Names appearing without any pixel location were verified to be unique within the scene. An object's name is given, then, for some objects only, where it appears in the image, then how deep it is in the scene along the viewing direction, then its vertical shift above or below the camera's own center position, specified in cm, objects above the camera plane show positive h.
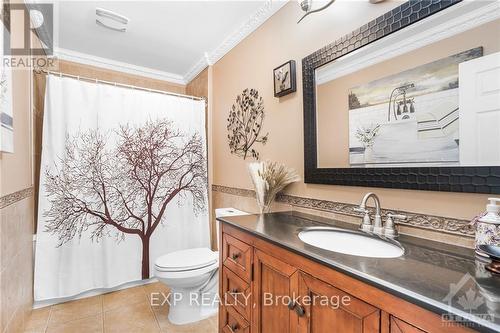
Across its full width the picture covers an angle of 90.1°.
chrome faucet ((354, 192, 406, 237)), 105 -23
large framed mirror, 86 +29
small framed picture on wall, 164 +62
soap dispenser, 75 -18
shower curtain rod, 208 +83
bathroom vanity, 54 -32
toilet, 175 -80
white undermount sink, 98 -32
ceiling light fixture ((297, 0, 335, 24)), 145 +96
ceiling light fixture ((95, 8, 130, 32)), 201 +130
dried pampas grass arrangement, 163 -6
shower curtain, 206 -10
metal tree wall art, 200 +42
